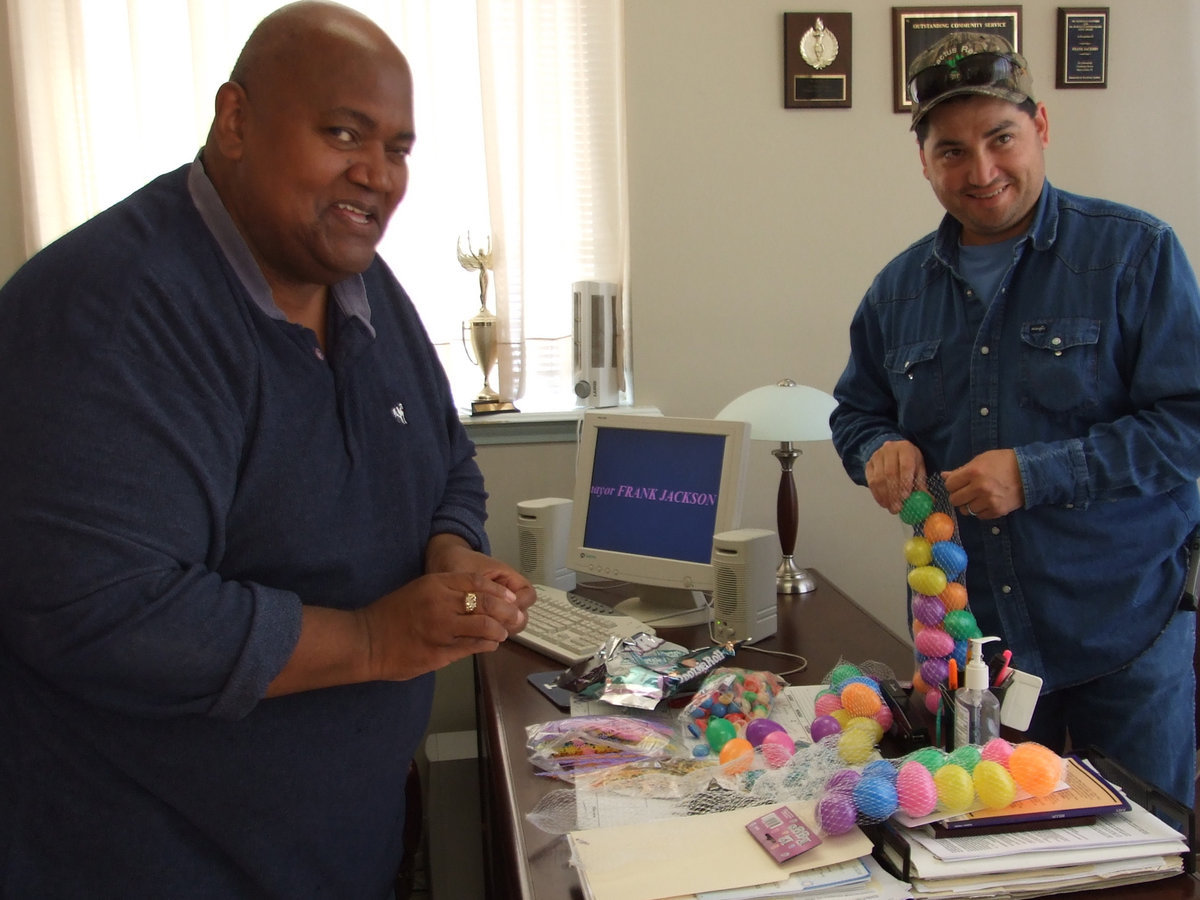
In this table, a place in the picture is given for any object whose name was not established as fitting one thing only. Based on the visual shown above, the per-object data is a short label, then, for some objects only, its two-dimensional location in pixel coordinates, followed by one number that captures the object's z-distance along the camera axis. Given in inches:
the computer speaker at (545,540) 86.2
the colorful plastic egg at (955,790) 36.7
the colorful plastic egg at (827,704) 51.1
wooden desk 39.2
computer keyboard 69.4
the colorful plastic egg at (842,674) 53.1
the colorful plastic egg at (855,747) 44.5
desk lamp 85.4
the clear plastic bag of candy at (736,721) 46.8
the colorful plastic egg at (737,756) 45.9
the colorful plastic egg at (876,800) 36.8
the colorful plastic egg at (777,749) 45.7
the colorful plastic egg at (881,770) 38.1
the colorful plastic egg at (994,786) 36.8
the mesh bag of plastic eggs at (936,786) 36.8
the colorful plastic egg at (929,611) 49.9
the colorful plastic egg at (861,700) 49.5
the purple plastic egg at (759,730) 50.3
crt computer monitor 76.5
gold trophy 102.0
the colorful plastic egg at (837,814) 37.1
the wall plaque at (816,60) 99.3
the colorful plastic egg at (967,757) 38.6
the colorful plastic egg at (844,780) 38.2
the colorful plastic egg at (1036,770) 37.7
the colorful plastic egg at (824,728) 48.8
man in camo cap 52.2
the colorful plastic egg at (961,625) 48.9
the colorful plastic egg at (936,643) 49.0
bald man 33.7
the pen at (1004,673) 43.6
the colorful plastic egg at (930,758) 38.7
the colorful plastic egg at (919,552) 50.9
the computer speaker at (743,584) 71.2
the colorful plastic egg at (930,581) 49.8
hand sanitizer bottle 41.8
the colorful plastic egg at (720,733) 50.1
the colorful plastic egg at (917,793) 36.7
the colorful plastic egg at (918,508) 52.1
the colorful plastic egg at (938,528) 50.7
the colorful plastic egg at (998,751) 39.0
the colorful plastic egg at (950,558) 49.9
